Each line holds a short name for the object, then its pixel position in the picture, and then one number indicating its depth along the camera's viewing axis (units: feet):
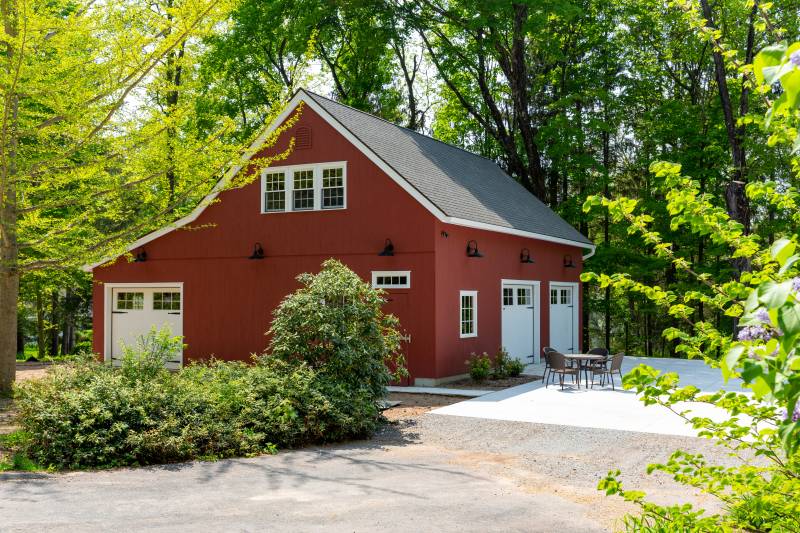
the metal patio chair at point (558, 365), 47.75
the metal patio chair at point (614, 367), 48.01
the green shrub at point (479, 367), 52.44
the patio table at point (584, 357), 49.47
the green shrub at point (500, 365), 54.34
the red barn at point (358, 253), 51.52
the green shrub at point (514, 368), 54.95
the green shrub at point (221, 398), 27.94
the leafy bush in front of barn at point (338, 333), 35.94
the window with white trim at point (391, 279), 51.80
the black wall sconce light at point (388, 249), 51.96
